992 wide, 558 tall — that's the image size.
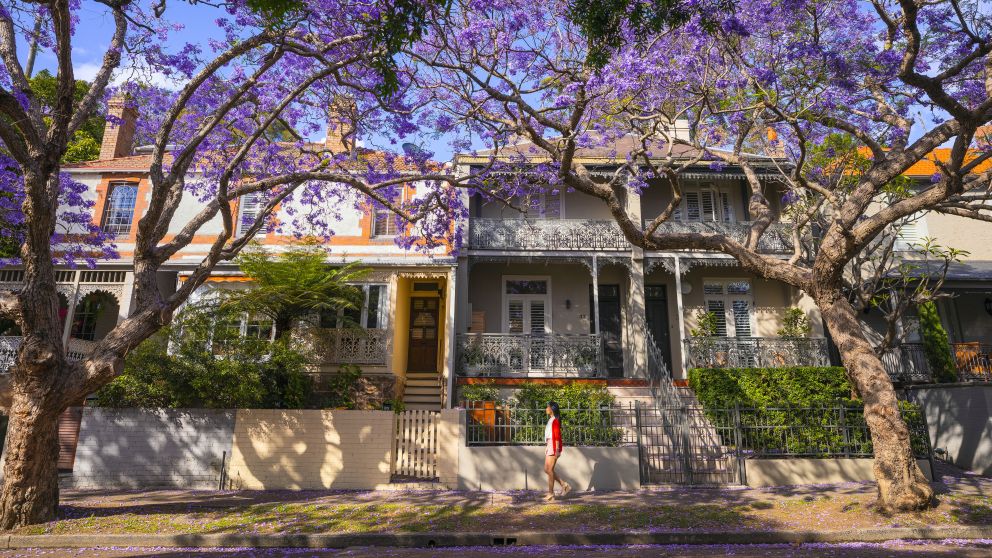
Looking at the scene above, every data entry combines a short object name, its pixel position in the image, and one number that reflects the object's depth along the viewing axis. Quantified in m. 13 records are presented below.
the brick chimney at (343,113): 11.92
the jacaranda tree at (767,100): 8.28
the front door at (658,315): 18.58
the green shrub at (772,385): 14.62
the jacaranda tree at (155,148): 8.27
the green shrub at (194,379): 12.49
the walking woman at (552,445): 10.28
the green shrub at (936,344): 16.16
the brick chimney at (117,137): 19.55
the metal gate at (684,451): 11.27
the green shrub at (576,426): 11.58
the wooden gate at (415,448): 11.88
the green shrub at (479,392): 14.86
